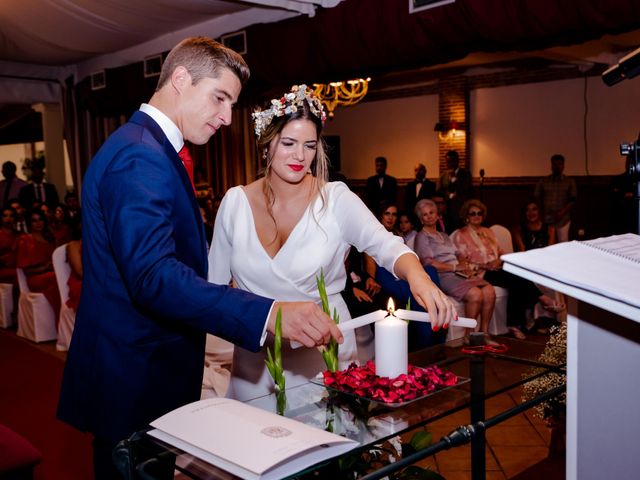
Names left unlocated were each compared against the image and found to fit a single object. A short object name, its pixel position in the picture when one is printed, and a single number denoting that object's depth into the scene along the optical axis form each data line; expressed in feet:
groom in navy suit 4.42
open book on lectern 2.74
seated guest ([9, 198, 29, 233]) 27.50
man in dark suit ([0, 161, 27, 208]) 35.14
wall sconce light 42.42
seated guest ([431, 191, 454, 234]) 25.04
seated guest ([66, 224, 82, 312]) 19.86
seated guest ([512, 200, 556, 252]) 23.26
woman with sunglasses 21.13
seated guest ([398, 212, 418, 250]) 20.63
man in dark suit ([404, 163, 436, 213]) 35.24
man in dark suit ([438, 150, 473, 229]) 35.22
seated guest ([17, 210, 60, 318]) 22.89
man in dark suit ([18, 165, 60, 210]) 34.83
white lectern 3.03
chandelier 26.61
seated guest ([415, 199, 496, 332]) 19.92
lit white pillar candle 4.67
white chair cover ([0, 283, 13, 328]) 25.03
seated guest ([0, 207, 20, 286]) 25.08
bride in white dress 7.68
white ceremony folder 3.11
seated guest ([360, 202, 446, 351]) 13.88
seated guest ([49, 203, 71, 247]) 25.61
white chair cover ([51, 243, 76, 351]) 20.27
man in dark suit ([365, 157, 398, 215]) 36.65
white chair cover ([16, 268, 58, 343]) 22.45
